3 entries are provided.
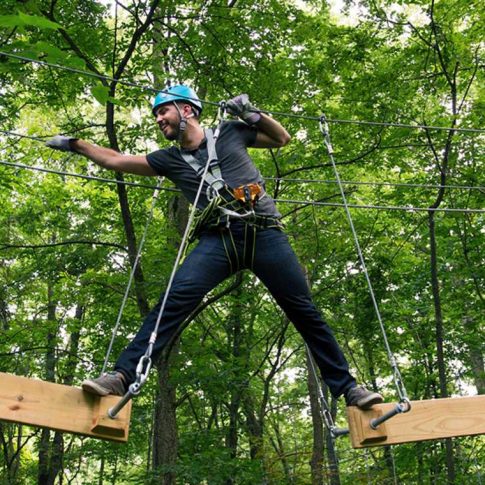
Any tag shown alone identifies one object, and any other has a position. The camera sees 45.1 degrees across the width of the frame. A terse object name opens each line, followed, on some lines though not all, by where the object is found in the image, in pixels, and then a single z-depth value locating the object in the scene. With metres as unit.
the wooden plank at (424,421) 2.65
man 2.59
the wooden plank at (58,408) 2.29
